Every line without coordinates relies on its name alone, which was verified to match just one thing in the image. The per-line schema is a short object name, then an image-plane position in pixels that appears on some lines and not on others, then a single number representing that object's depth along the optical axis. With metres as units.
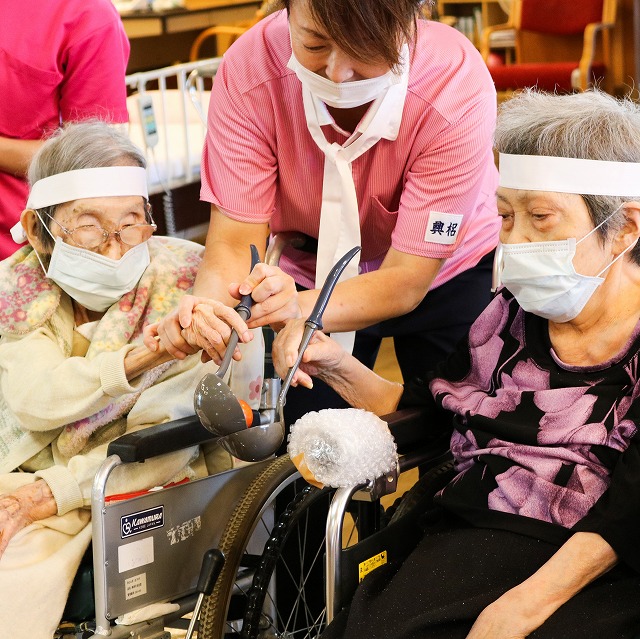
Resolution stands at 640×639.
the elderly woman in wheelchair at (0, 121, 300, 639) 1.86
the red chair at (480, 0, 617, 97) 6.31
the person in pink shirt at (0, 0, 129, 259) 2.36
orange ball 1.61
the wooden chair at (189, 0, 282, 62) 6.21
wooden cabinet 7.59
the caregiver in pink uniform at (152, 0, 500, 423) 1.84
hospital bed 4.14
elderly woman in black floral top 1.46
